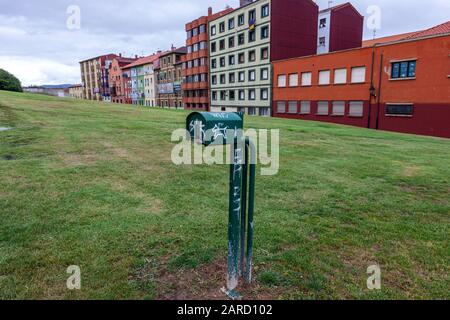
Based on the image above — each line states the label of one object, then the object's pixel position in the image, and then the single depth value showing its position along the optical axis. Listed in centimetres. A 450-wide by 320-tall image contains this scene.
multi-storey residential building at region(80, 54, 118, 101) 9906
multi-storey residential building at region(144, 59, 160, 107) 7294
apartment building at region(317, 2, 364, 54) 4391
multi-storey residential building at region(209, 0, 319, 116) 3941
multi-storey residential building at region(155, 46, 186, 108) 6234
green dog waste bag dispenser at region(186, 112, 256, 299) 310
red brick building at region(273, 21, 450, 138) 2440
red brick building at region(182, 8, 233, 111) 5222
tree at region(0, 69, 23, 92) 3678
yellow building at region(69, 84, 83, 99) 12225
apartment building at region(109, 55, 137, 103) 8919
